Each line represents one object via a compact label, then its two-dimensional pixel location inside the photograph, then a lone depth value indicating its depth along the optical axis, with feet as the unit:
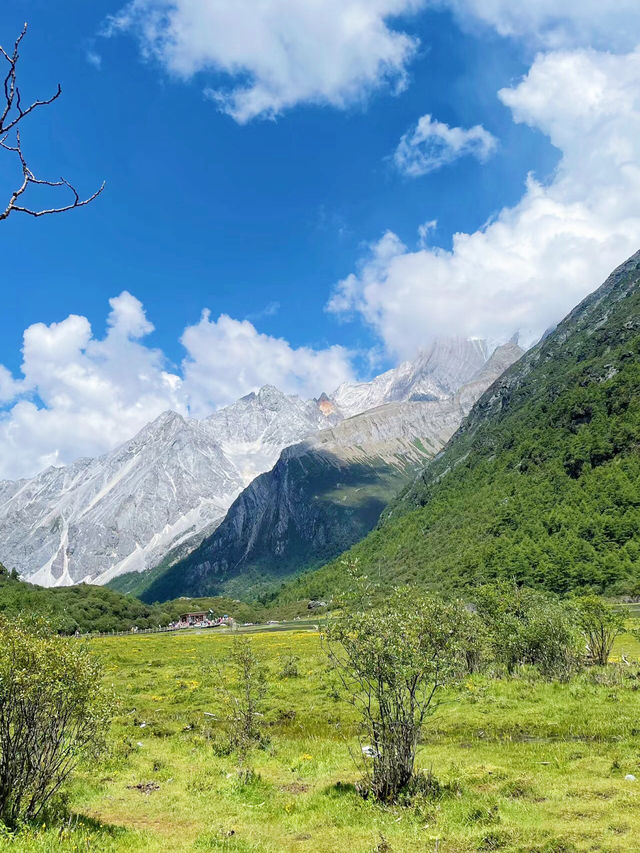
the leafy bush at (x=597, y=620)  135.85
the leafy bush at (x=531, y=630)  127.34
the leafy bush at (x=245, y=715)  89.61
